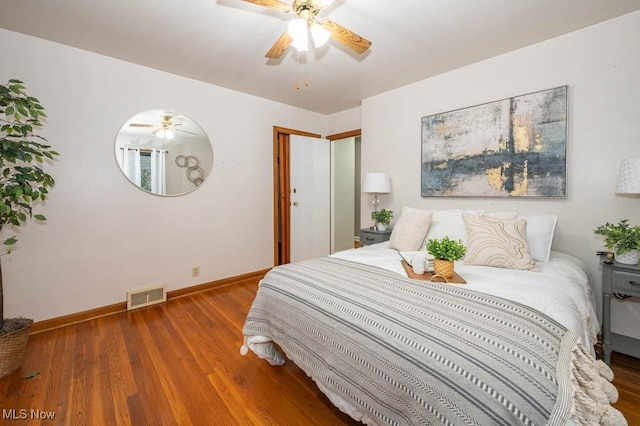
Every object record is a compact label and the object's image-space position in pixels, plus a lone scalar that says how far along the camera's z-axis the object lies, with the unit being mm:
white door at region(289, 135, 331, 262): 3980
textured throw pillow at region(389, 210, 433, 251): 2225
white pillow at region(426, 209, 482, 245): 2172
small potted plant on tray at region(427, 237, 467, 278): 1481
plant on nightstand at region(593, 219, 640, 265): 1658
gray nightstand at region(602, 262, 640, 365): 1636
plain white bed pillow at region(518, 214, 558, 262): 1878
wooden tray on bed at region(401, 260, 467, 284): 1448
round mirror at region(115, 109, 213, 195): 2625
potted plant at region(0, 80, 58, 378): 1653
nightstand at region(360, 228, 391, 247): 3041
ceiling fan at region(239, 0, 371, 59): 1460
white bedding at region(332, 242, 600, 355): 1162
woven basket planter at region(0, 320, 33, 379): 1649
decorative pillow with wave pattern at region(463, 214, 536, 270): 1718
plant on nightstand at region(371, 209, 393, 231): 3133
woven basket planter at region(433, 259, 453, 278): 1480
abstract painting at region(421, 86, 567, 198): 2170
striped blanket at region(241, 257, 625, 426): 759
